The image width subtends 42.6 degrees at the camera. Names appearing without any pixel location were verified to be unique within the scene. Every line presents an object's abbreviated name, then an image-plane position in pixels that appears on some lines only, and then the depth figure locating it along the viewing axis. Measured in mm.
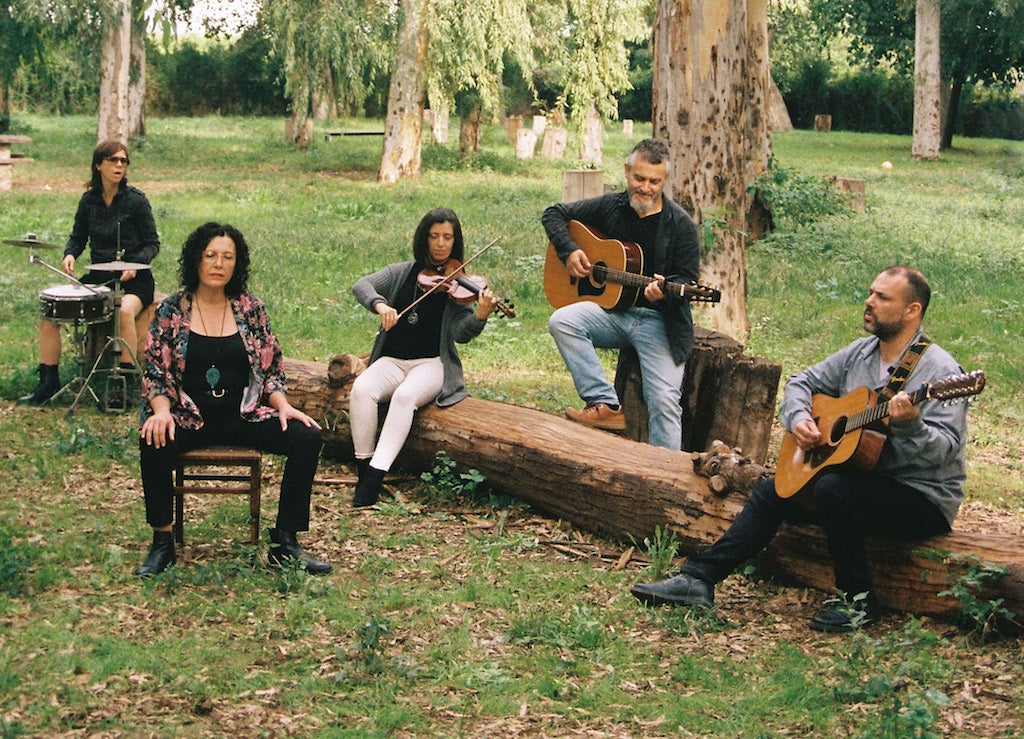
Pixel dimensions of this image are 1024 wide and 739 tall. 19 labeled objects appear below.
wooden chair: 5938
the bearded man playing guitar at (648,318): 6977
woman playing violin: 7090
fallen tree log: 5281
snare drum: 8086
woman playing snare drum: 8711
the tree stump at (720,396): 7016
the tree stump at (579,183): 14133
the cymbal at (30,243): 7830
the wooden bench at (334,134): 31203
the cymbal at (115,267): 8219
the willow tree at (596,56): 21297
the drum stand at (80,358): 8522
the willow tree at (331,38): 21688
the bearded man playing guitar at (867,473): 5113
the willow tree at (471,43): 20656
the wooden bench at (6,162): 18922
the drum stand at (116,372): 8531
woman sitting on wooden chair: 5879
